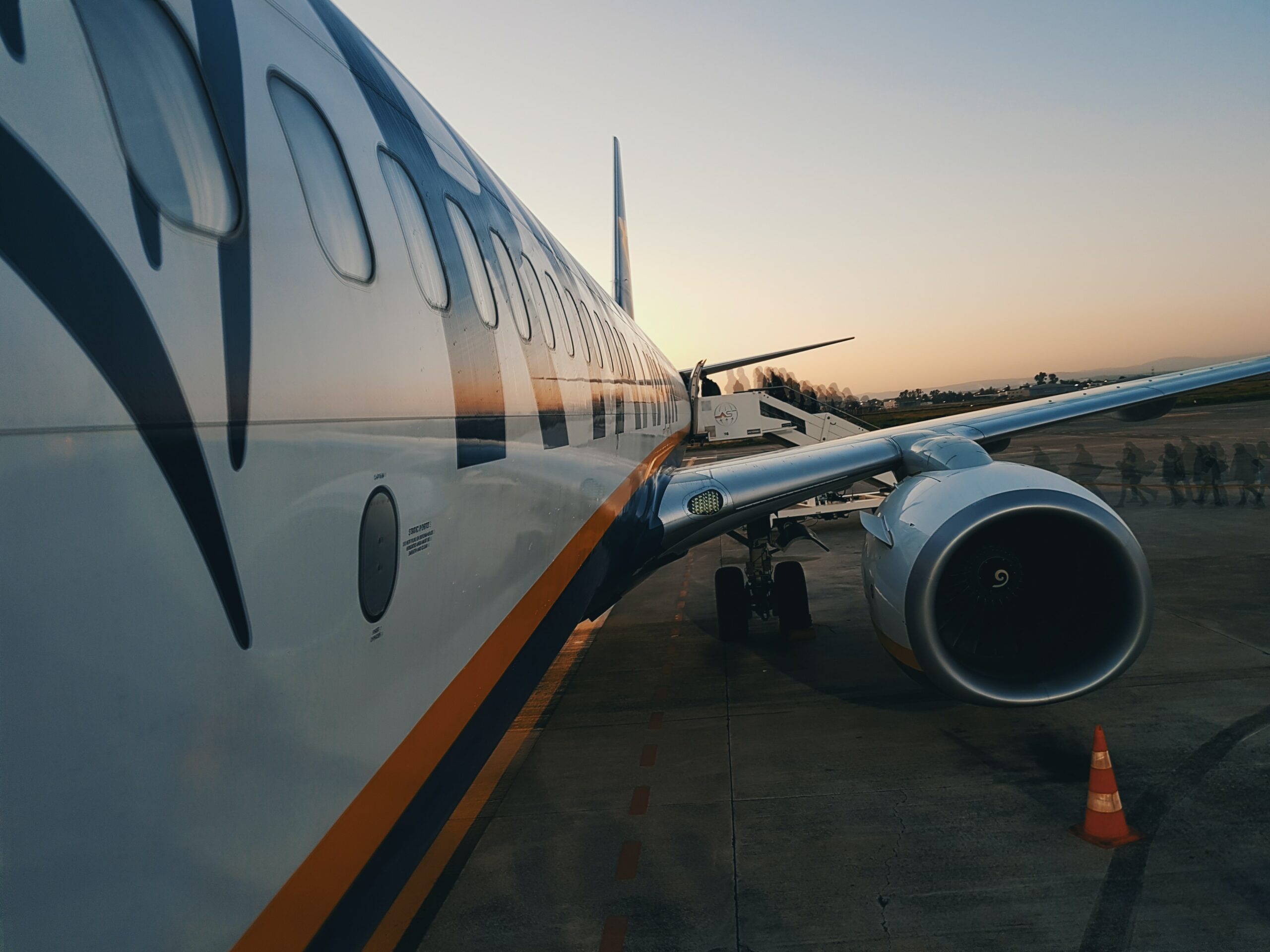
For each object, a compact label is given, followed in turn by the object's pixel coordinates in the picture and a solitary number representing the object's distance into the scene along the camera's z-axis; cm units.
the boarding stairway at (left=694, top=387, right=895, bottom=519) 2070
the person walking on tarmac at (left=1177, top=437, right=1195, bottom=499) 2341
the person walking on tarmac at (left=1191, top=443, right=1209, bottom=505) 2014
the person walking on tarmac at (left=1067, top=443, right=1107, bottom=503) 2430
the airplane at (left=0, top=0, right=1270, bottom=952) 109
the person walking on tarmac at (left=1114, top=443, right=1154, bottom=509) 2253
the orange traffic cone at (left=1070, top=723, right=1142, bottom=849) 516
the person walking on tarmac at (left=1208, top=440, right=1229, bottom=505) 1939
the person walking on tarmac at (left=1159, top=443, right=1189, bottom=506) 2309
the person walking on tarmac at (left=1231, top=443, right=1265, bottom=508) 2097
